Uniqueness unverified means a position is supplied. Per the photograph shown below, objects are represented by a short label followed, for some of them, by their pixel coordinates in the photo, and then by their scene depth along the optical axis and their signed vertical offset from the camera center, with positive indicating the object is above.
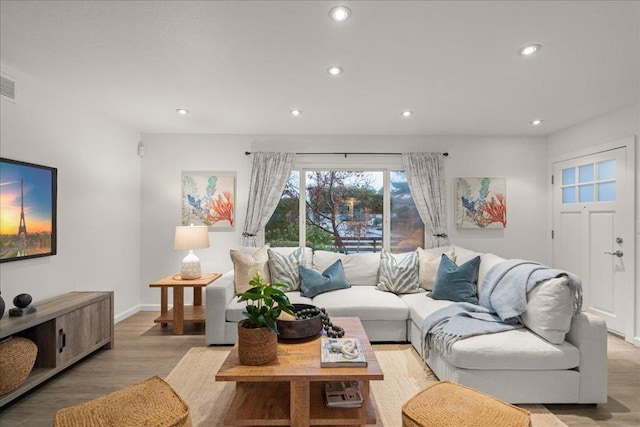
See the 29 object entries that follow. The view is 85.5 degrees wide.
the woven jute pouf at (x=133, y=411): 1.44 -0.86
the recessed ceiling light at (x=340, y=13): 1.88 +1.12
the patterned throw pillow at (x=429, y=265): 3.78 -0.55
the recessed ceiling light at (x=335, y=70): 2.63 +1.12
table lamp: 3.88 -0.33
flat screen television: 2.61 +0.04
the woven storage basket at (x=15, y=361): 2.14 -0.94
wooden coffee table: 1.81 -1.03
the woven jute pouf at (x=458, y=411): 1.48 -0.88
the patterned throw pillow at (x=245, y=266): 3.63 -0.54
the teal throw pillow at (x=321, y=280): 3.65 -0.70
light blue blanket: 2.43 -0.74
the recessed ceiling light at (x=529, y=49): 2.29 +1.12
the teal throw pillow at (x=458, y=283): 3.34 -0.66
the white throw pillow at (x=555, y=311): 2.30 -0.63
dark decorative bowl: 2.25 -0.74
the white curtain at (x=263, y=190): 4.57 +0.33
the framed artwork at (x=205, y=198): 4.58 +0.22
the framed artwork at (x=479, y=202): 4.65 +0.19
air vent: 2.61 +0.97
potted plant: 1.90 -0.63
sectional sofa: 2.28 -0.94
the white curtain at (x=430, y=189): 4.61 +0.36
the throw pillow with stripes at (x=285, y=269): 3.80 -0.59
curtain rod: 4.61 +0.83
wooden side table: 3.65 -0.99
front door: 3.55 -0.15
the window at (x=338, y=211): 4.72 +0.06
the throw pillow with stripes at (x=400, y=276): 3.80 -0.67
